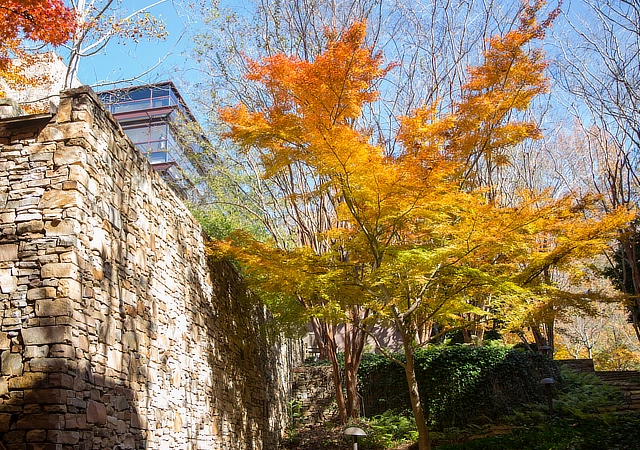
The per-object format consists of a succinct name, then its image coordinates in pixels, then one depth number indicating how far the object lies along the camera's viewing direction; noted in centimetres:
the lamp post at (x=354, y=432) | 772
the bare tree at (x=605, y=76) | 909
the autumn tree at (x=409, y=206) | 712
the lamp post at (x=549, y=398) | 1015
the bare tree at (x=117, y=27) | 898
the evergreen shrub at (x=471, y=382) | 1093
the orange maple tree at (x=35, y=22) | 754
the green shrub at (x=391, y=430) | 1018
